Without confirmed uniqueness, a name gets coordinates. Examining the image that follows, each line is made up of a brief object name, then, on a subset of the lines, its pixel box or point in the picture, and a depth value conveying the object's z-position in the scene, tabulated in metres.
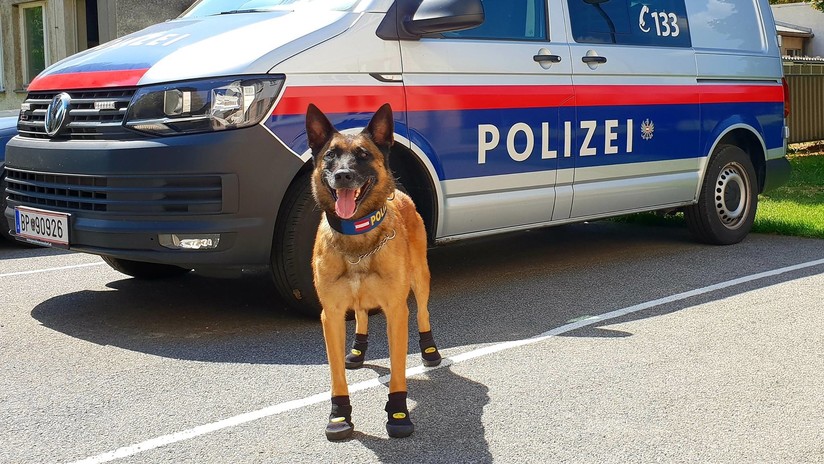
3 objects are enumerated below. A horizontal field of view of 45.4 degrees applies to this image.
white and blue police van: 4.93
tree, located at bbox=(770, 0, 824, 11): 17.30
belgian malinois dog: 3.65
